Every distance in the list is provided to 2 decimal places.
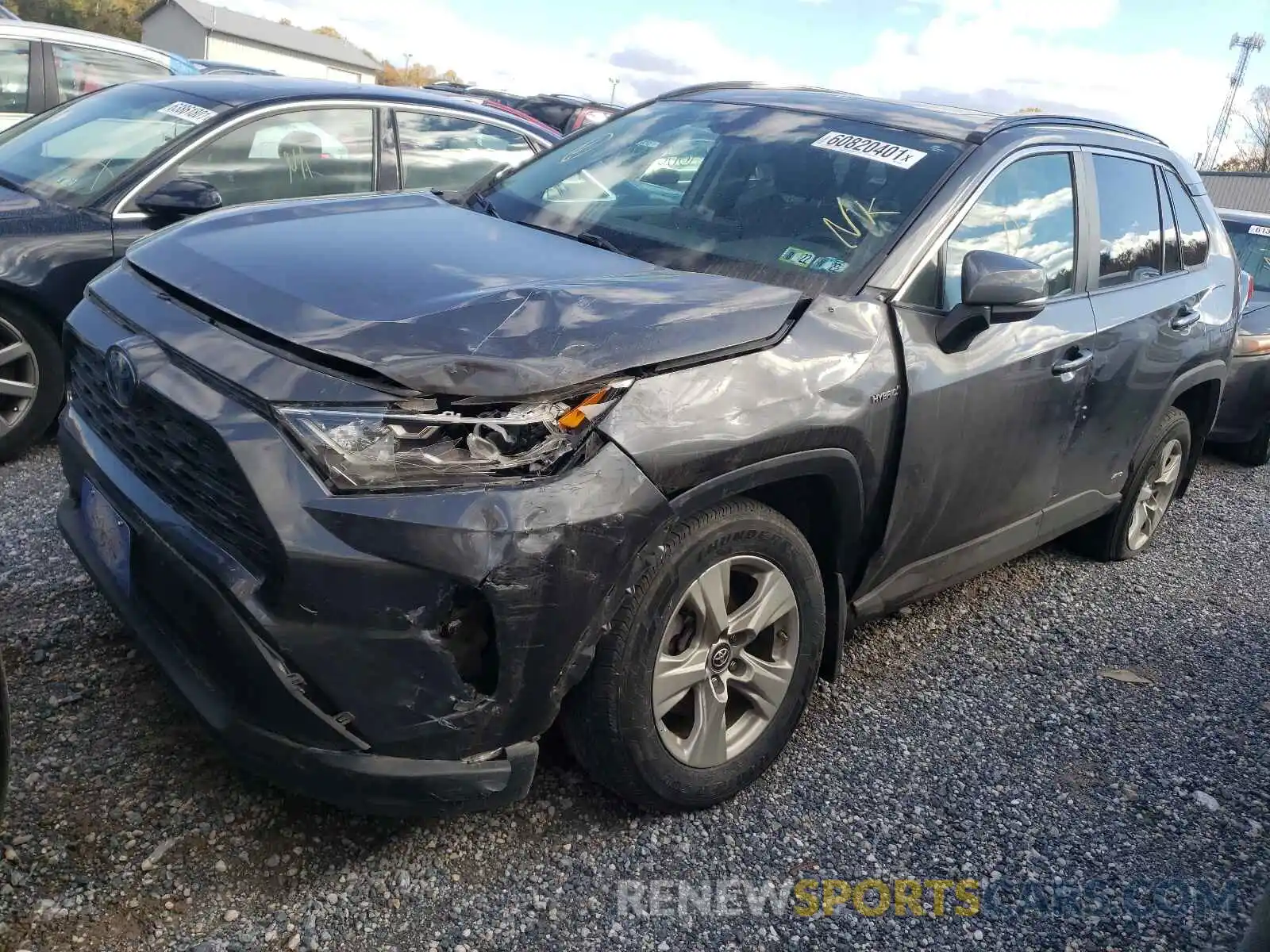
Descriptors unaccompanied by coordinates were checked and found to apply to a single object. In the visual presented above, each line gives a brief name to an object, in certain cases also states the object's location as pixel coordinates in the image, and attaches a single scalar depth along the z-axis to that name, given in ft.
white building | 204.23
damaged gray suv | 6.88
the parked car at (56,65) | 23.70
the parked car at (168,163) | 14.39
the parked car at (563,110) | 53.11
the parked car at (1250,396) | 22.31
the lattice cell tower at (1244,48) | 197.16
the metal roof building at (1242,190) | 101.45
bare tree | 164.45
